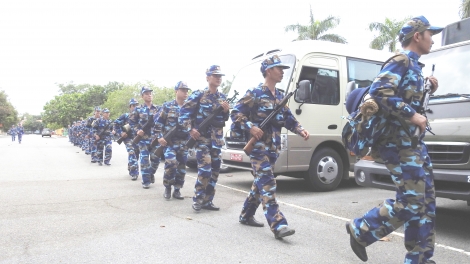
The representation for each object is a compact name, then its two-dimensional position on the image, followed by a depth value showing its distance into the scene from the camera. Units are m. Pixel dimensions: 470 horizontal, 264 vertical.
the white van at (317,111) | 6.96
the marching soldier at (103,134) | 14.29
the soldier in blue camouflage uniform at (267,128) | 4.36
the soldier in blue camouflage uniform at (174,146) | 6.75
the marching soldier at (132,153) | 9.56
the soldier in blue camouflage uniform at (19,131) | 37.82
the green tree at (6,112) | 67.88
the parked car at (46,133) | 73.28
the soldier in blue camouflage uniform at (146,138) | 8.26
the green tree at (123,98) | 51.94
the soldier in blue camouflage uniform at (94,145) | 14.90
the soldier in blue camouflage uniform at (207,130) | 5.72
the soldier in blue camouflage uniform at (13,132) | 44.03
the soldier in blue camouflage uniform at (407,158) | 3.02
